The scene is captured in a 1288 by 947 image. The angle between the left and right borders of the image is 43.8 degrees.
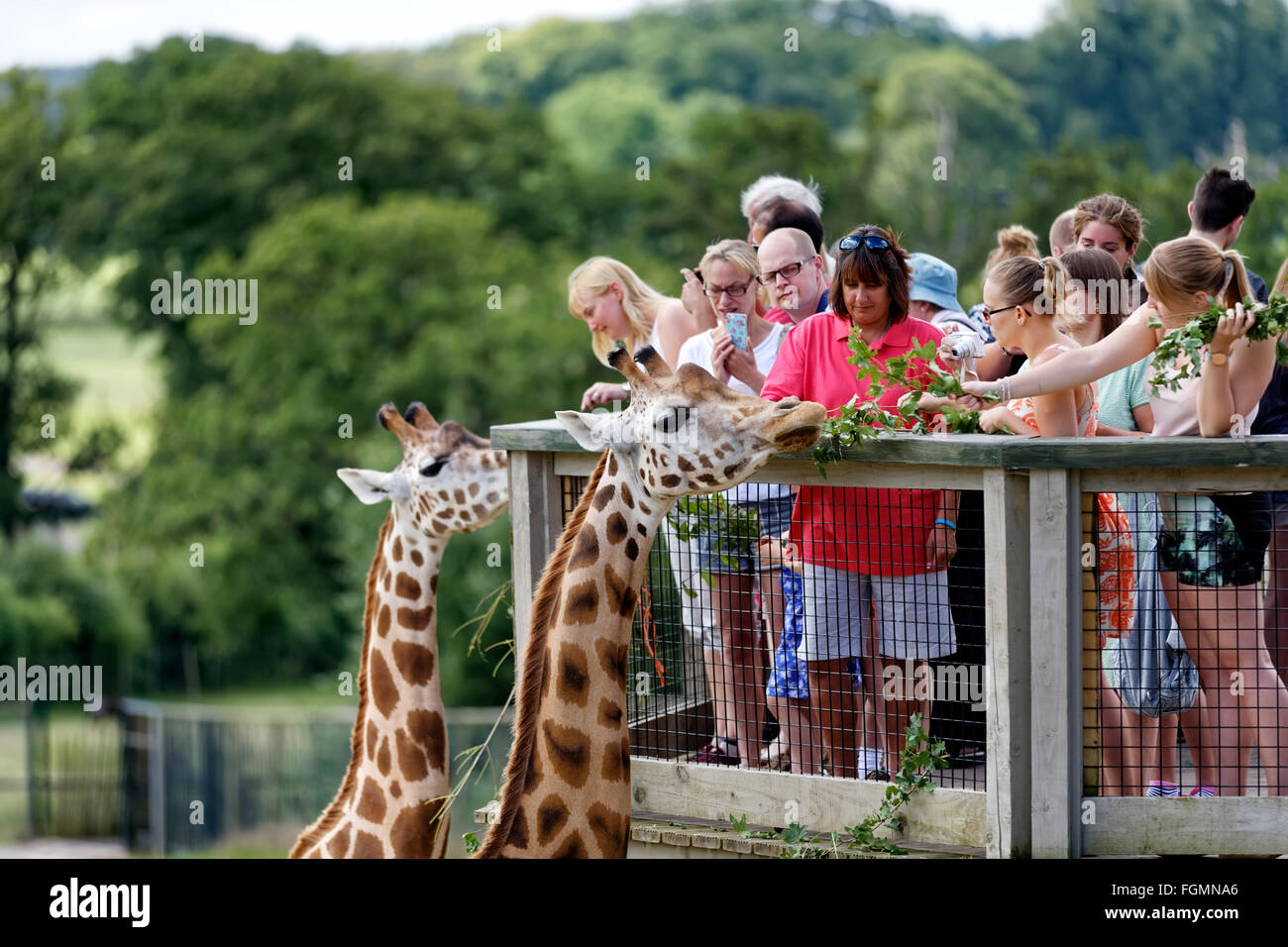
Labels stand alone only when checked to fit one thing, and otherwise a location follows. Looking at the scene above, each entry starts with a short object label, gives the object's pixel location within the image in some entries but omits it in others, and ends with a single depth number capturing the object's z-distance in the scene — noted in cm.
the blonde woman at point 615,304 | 700
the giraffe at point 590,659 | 532
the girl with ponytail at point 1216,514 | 507
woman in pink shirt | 541
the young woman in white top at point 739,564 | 591
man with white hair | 701
